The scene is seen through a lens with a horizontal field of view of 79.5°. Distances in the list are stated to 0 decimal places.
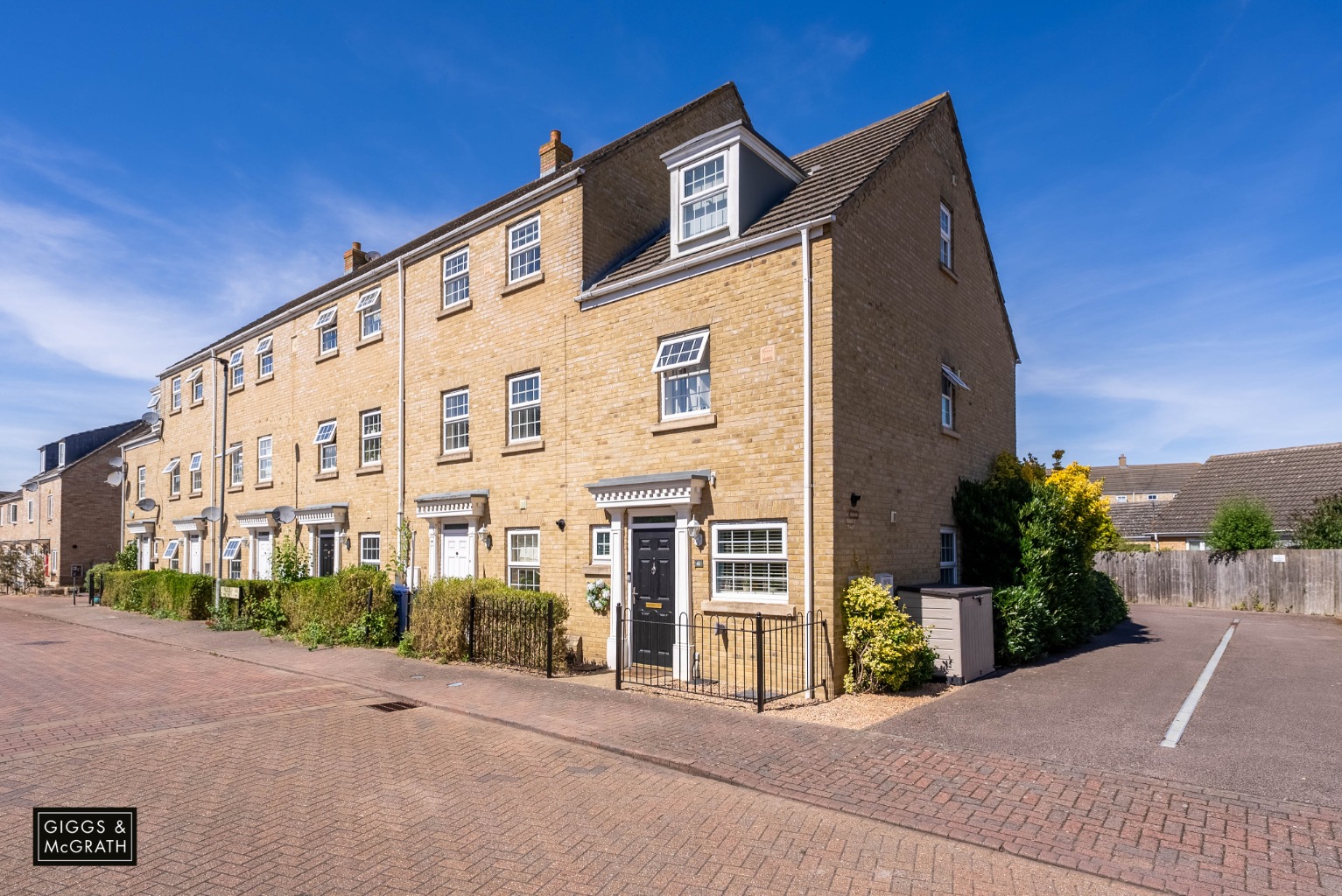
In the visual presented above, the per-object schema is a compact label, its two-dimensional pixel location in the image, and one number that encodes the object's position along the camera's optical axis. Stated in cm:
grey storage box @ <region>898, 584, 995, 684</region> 1161
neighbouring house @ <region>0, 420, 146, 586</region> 3856
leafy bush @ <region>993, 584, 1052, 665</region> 1327
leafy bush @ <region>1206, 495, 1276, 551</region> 2605
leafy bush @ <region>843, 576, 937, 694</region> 1078
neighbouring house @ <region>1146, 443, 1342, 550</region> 3084
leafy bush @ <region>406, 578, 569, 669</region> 1310
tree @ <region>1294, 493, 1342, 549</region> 2453
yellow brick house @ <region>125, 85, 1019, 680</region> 1164
